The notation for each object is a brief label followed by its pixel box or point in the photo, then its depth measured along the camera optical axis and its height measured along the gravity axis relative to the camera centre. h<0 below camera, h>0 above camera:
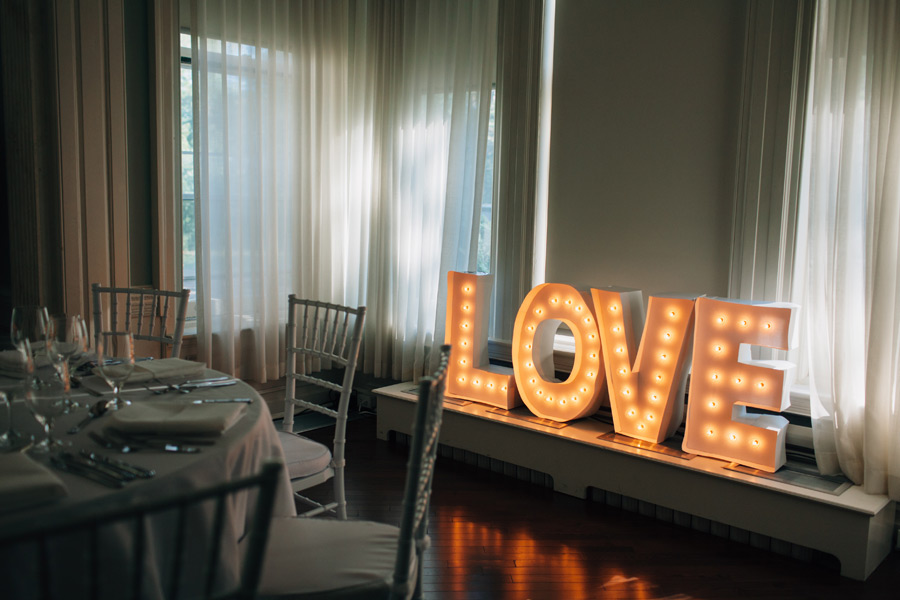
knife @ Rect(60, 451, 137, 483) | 1.23 -0.45
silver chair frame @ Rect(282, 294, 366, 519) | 2.28 -0.58
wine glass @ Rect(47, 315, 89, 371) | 1.57 -0.26
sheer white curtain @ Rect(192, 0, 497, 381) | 3.72 +0.41
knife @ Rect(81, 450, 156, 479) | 1.24 -0.45
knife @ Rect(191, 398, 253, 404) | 1.68 -0.43
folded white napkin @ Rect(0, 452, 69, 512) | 1.08 -0.43
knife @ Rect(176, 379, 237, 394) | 1.84 -0.43
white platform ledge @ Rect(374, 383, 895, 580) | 2.41 -0.99
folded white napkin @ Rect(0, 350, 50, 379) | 1.91 -0.40
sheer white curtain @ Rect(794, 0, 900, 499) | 2.53 +0.02
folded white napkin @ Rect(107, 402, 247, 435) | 1.43 -0.41
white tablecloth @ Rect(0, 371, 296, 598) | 1.12 -0.46
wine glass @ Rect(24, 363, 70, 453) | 1.33 -0.35
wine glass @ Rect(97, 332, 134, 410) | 1.57 -0.32
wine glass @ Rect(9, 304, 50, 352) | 1.61 -0.24
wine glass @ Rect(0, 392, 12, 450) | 1.37 -0.41
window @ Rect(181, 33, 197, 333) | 3.66 +0.22
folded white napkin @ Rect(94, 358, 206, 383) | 1.90 -0.41
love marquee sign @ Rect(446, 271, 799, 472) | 2.68 -0.55
